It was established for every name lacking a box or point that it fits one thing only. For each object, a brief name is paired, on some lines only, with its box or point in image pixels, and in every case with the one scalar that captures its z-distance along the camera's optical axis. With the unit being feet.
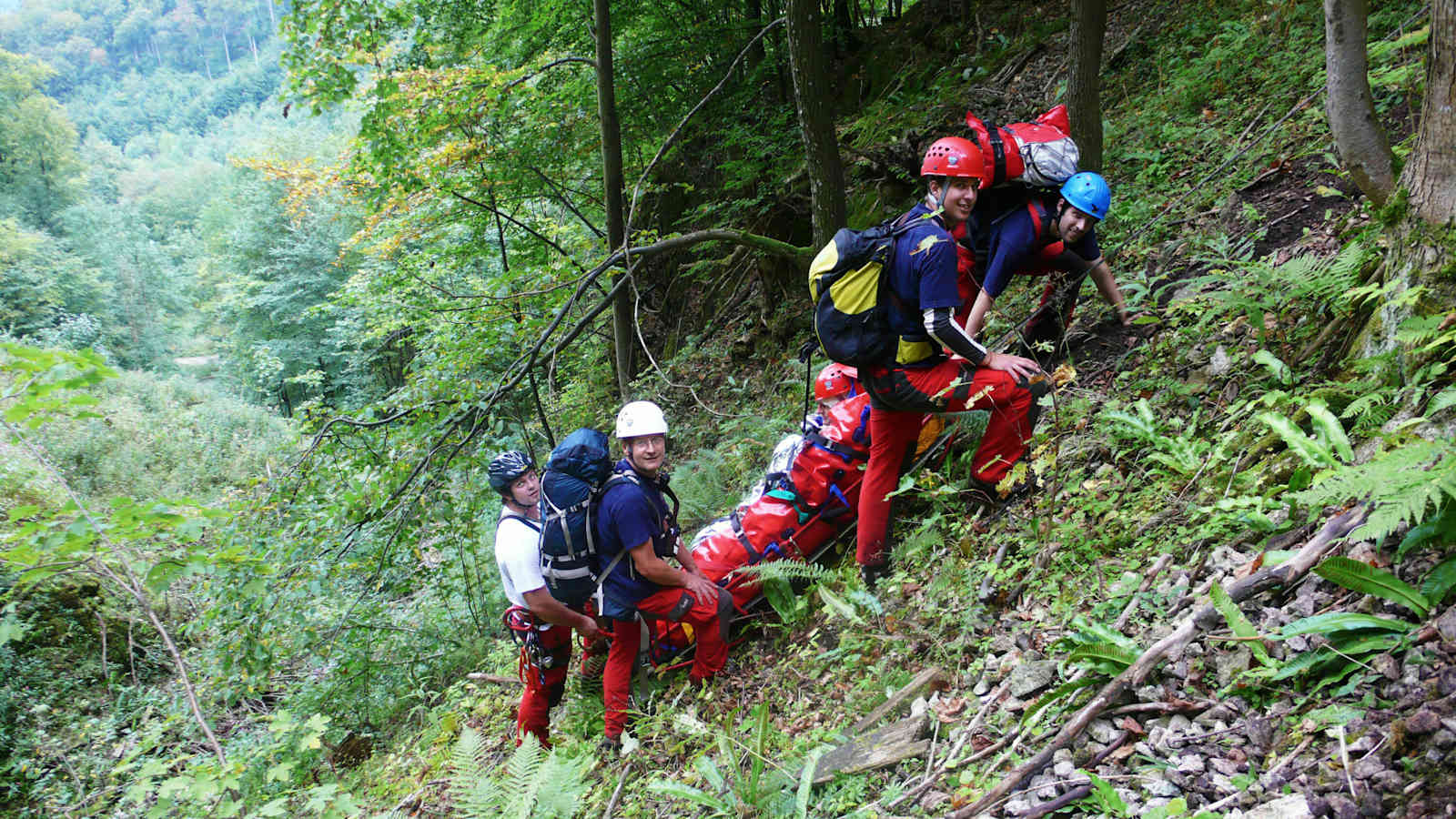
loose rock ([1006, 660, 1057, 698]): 9.33
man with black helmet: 16.96
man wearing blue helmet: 13.88
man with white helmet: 15.72
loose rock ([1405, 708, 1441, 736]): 5.82
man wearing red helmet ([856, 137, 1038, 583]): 12.96
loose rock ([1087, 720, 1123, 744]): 7.93
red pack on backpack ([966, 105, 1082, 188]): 14.19
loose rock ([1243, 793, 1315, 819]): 6.02
